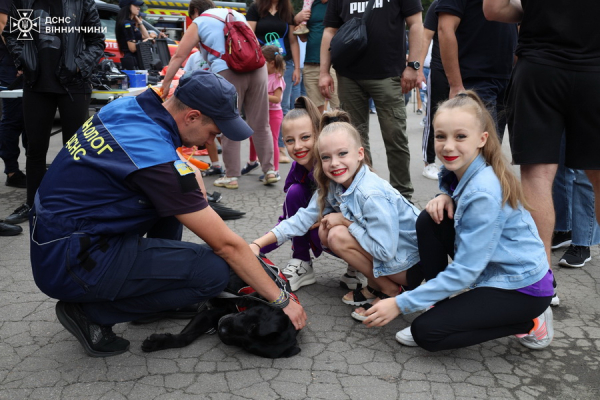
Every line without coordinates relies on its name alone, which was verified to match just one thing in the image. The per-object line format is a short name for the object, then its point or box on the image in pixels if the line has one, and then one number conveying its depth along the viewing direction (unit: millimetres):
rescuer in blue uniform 2189
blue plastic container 6096
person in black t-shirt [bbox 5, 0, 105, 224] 4109
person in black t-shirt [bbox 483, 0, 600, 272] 2518
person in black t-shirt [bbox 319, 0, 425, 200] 4211
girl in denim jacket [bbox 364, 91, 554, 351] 2314
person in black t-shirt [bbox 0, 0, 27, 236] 5074
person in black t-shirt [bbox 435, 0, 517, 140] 3611
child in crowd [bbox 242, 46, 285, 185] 5977
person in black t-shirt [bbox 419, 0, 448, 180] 4922
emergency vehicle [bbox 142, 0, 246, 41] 17000
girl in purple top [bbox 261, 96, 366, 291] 3232
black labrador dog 2449
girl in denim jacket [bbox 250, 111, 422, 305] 2672
